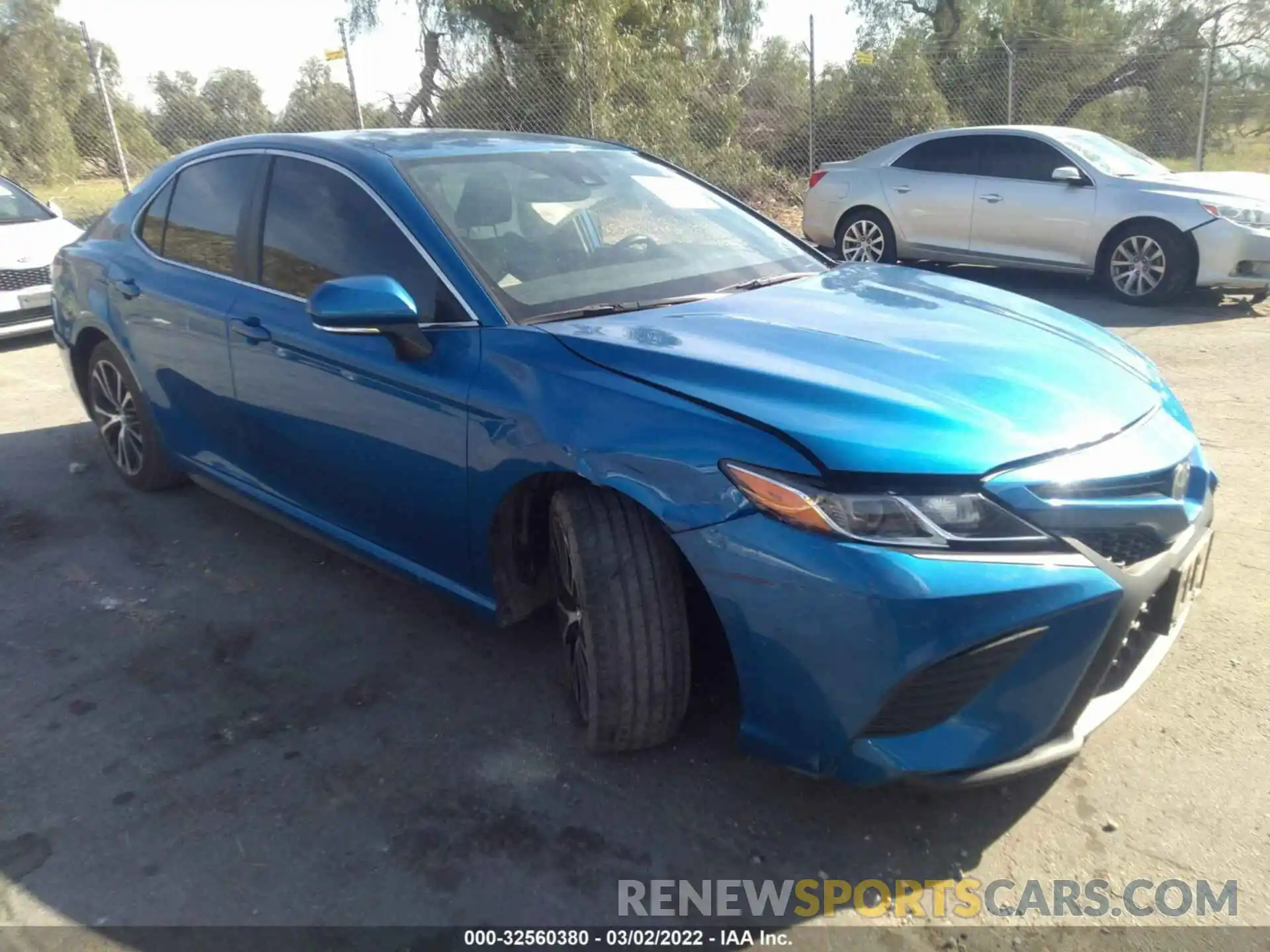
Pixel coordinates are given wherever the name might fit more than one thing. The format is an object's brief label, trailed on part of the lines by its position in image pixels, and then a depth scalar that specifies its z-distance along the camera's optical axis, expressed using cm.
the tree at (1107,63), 1536
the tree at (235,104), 1488
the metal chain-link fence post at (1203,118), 1260
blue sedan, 215
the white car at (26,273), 812
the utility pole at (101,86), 1237
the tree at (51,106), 1622
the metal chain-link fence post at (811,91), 1287
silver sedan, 786
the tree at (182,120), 1453
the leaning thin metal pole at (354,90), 1253
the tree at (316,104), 1427
